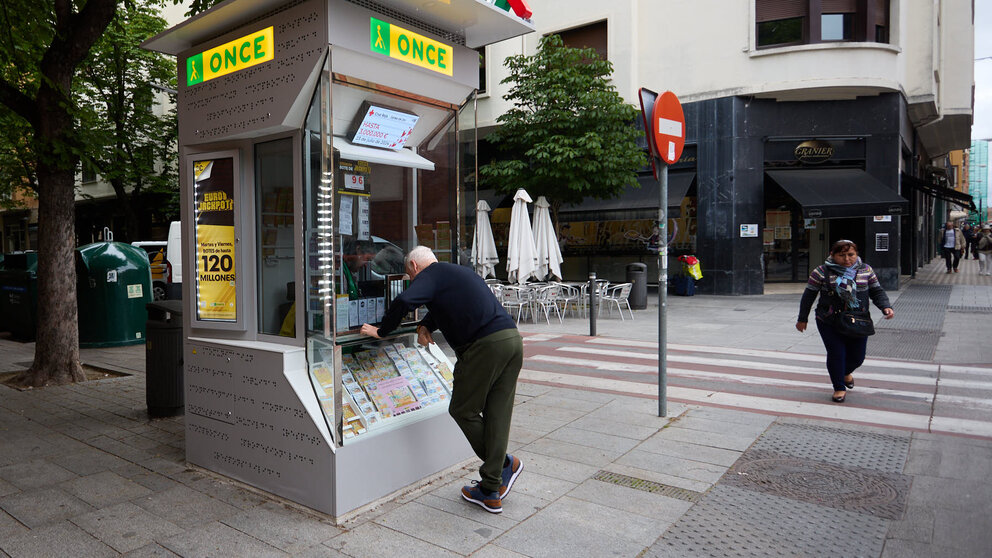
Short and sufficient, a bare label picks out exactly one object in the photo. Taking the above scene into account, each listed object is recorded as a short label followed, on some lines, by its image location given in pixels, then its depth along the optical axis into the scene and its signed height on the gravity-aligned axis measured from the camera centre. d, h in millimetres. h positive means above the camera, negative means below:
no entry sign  5629 +1127
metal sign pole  5777 -390
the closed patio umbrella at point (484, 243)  13078 +231
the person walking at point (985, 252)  21312 -35
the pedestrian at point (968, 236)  35125 +866
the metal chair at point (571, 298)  13281 -910
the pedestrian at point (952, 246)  23625 +192
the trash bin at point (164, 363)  6090 -996
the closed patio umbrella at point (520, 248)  13039 +125
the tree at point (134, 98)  19078 +5009
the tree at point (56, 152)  7230 +1158
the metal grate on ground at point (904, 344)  8930 -1370
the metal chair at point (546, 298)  12891 -869
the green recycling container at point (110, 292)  10234 -553
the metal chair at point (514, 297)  12586 -854
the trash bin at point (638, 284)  14906 -706
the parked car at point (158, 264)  16516 -205
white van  13786 +15
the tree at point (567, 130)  14352 +2834
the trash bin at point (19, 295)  11289 -666
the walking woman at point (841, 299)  6195 -453
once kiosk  3947 +179
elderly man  3820 -574
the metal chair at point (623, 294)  13286 -833
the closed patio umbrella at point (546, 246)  13703 +169
